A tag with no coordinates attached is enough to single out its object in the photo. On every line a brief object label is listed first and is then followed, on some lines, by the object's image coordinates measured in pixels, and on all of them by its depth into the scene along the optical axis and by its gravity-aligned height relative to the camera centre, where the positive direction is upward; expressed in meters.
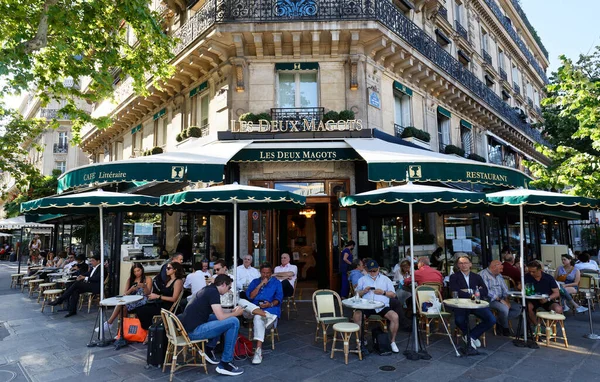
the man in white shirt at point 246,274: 7.40 -0.94
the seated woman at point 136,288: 6.36 -1.06
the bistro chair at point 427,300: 6.05 -1.29
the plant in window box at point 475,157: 15.02 +2.65
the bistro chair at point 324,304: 5.86 -1.27
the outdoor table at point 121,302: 5.86 -1.13
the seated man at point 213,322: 4.84 -1.23
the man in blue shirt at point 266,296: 5.86 -1.13
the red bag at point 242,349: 5.38 -1.75
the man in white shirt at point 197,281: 6.93 -0.98
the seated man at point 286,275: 7.70 -1.03
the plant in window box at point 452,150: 13.49 +2.62
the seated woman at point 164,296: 6.14 -1.11
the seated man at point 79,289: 8.66 -1.36
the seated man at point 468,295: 5.61 -1.13
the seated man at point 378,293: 5.68 -1.08
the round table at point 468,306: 5.37 -1.19
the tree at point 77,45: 7.88 +4.58
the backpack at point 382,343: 5.51 -1.75
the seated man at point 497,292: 6.42 -1.22
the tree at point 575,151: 9.34 +1.99
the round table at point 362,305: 5.41 -1.17
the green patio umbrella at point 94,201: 6.07 +0.47
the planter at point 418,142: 11.72 +2.58
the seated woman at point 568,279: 7.56 -1.29
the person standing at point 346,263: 9.23 -0.96
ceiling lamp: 12.56 +0.46
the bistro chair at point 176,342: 4.68 -1.43
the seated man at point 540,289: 6.29 -1.15
